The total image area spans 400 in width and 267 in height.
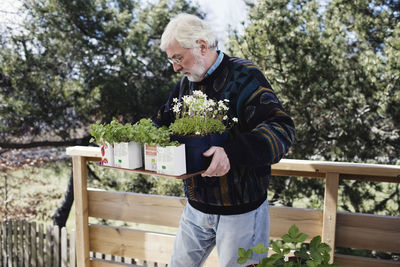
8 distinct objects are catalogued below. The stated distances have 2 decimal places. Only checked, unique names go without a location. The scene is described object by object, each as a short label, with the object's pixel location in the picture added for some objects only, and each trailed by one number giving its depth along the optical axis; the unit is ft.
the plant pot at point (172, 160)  3.36
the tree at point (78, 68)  17.78
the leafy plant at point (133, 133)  3.53
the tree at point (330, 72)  13.07
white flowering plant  3.43
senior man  3.57
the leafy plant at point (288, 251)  2.71
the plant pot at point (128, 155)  3.71
